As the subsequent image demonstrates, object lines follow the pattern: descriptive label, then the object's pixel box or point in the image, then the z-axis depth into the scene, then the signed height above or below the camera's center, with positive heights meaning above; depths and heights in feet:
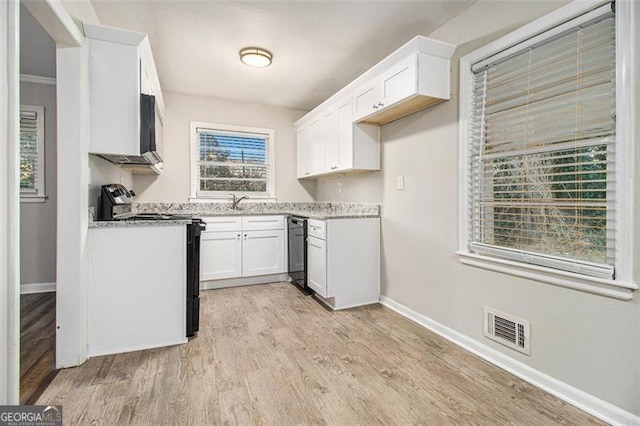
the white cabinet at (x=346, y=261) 10.25 -1.58
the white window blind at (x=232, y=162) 14.42 +2.34
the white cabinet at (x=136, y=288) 7.13 -1.72
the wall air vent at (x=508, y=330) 6.35 -2.43
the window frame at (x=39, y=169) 11.71 +1.60
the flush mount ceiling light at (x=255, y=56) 9.62 +4.78
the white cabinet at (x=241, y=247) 12.44 -1.39
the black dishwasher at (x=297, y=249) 11.89 -1.42
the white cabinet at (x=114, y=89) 7.08 +2.77
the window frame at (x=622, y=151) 4.85 +0.94
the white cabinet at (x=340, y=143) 10.71 +2.52
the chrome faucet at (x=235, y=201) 14.44 +0.52
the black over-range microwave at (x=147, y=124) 7.50 +2.07
